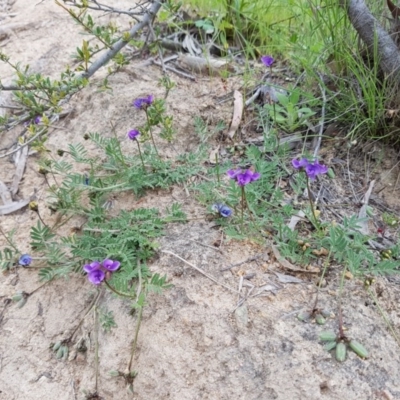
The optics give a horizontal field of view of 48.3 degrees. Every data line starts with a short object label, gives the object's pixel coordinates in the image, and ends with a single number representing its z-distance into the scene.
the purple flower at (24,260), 0.47
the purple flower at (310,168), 0.42
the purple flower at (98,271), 0.37
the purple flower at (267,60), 0.58
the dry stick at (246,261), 0.44
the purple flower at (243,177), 0.42
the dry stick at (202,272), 0.42
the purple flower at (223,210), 0.48
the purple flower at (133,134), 0.51
